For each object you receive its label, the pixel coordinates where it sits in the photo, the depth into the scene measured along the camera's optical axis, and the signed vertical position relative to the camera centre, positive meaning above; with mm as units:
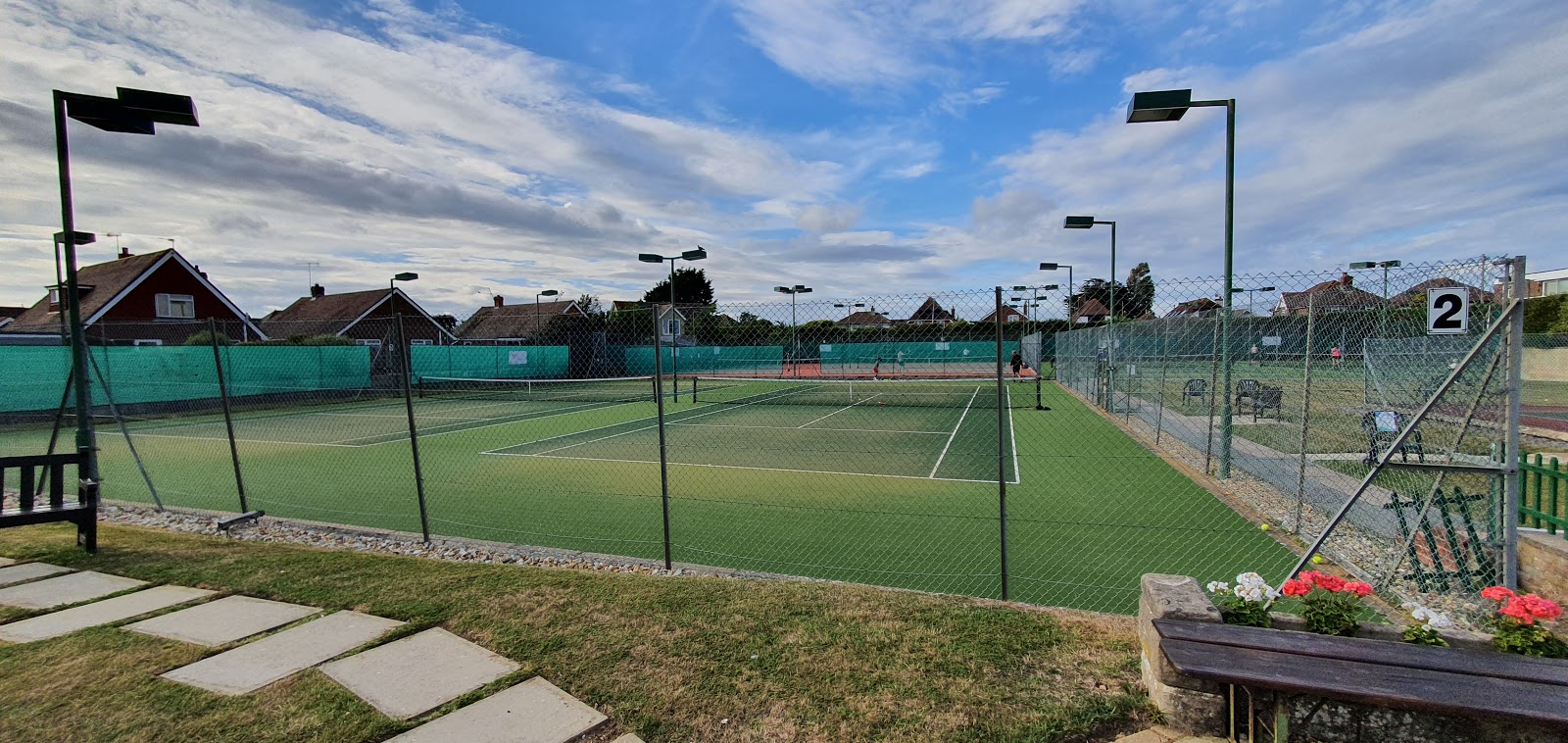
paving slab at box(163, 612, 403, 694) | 3471 -1629
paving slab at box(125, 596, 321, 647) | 4047 -1630
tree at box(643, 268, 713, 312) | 81312 +6969
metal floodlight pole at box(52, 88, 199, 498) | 6168 +2175
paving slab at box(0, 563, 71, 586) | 5195 -1638
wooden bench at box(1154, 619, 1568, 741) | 2502 -1327
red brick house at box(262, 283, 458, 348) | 37000 +2346
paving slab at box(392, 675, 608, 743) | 2971 -1652
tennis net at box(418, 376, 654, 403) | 26266 -1780
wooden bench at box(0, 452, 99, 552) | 5801 -1237
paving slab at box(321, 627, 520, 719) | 3281 -1640
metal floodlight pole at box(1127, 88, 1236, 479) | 8289 +2674
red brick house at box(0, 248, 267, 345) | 28238 +2470
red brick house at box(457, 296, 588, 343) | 47438 +1800
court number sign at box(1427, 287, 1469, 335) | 4547 +114
